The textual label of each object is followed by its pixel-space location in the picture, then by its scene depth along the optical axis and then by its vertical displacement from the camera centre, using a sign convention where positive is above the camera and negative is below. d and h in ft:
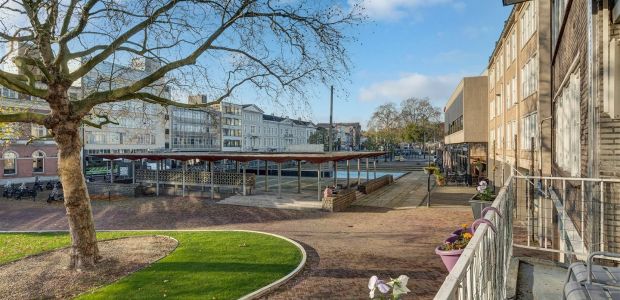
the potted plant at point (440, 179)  97.93 -8.55
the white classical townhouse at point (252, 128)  289.33 +18.19
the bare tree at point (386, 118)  259.39 +23.27
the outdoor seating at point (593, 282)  9.00 -3.67
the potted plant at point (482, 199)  38.04 -5.67
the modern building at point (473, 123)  96.94 +7.30
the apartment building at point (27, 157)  125.70 -2.44
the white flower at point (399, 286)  9.28 -3.68
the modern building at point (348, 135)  476.54 +19.37
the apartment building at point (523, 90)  44.21 +9.75
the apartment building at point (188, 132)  231.50 +11.76
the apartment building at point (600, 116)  14.32 +1.35
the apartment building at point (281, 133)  321.52 +16.39
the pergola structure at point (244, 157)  68.53 -1.74
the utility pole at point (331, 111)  138.10 +15.18
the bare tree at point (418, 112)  250.57 +26.19
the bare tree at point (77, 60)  29.60 +7.60
